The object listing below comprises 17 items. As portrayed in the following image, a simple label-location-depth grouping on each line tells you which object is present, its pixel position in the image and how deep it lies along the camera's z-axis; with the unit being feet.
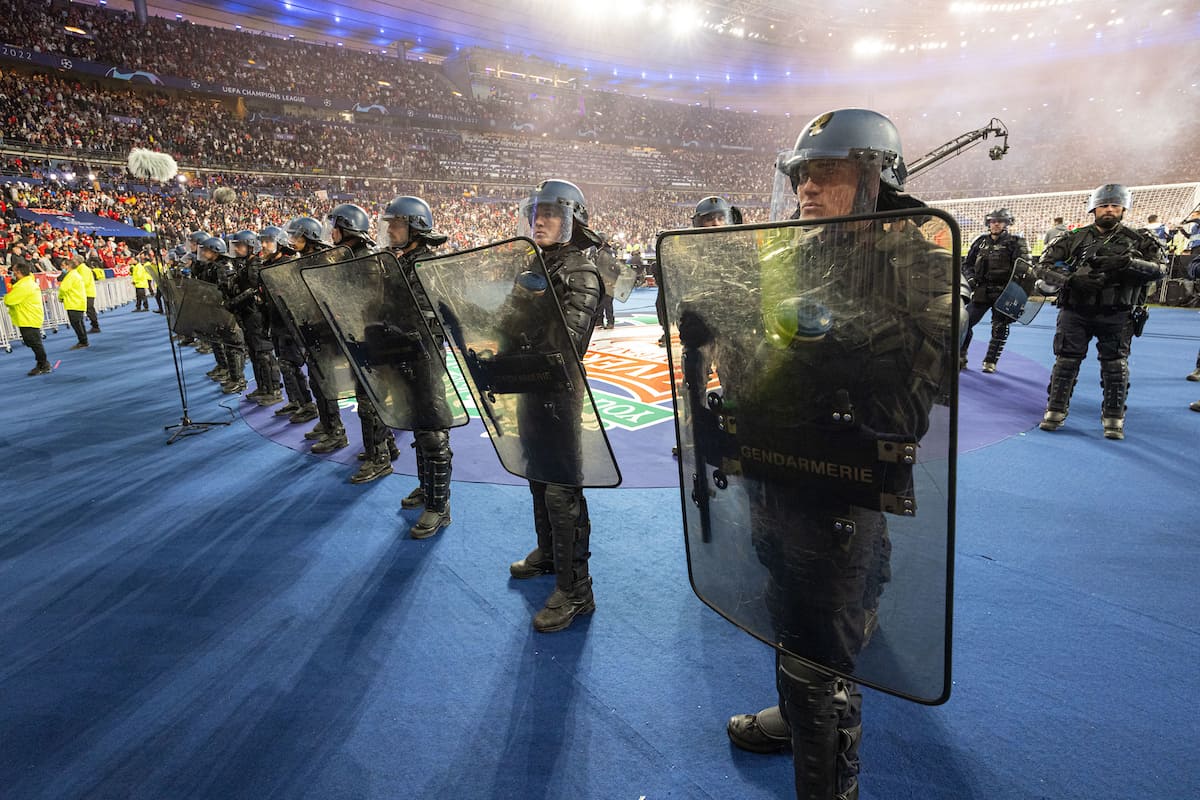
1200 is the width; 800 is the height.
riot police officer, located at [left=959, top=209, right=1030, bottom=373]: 20.65
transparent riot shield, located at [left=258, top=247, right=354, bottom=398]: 11.88
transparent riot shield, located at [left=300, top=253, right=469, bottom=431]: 9.07
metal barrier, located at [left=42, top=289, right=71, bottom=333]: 45.73
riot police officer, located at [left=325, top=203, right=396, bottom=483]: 13.60
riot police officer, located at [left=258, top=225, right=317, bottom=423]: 18.52
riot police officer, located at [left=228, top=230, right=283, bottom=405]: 20.47
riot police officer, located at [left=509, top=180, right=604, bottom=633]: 7.27
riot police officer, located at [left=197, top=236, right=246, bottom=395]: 24.02
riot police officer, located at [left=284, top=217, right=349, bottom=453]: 15.94
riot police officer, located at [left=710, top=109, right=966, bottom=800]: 2.87
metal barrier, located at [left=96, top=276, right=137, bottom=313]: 57.67
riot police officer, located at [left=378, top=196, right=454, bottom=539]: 10.25
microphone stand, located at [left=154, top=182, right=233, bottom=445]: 18.64
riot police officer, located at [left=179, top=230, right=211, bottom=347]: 35.73
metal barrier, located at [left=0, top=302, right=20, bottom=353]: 38.81
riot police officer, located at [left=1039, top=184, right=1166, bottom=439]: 14.08
